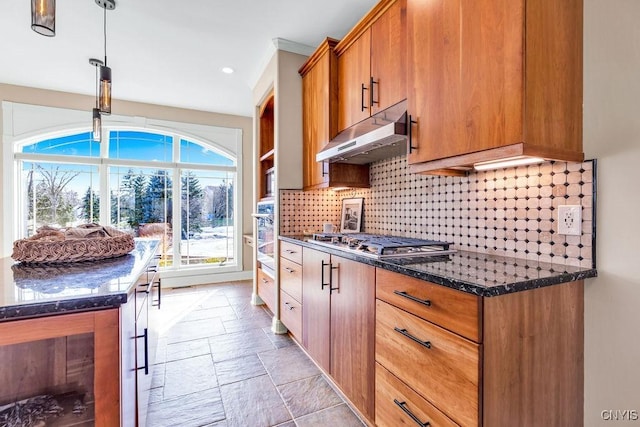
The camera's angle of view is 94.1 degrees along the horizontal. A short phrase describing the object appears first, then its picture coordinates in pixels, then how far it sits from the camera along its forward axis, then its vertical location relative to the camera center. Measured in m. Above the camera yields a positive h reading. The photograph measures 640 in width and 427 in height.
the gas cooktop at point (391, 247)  1.48 -0.20
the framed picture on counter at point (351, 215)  2.66 -0.04
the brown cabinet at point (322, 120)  2.40 +0.77
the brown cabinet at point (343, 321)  1.48 -0.65
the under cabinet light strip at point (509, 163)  1.25 +0.22
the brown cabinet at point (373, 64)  1.78 +0.98
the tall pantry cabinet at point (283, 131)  2.78 +0.75
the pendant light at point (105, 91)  1.94 +0.78
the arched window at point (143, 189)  3.82 +0.31
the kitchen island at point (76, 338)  0.80 -0.41
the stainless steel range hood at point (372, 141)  1.59 +0.42
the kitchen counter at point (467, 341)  0.94 -0.48
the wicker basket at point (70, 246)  1.23 -0.16
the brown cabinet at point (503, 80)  1.06 +0.51
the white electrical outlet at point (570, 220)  1.17 -0.04
